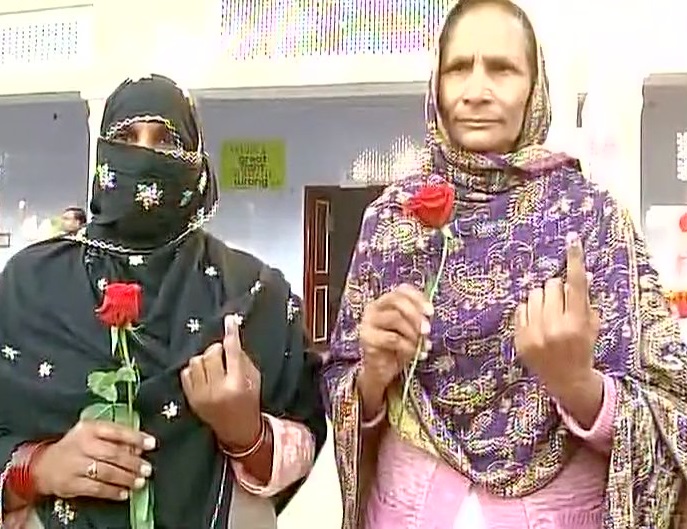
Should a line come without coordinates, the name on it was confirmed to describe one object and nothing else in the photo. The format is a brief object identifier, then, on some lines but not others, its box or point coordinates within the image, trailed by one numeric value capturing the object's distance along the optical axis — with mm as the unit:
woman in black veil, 1321
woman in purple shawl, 1276
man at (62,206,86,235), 4906
